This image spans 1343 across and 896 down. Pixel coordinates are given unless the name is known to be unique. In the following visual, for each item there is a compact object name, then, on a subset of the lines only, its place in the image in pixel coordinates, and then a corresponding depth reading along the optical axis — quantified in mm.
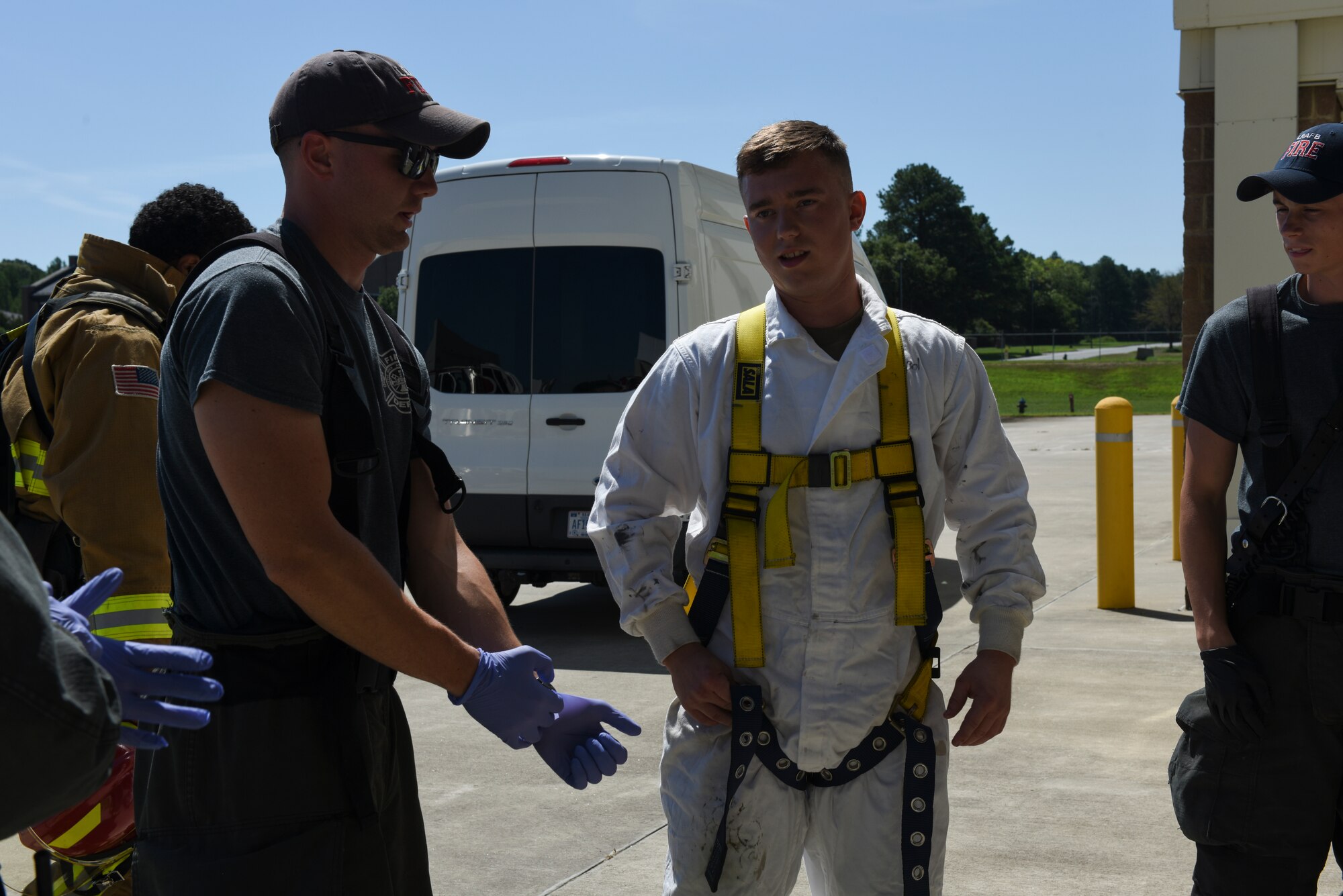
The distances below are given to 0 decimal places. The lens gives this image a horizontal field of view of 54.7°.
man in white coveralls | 2535
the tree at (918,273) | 112000
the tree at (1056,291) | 128250
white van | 7578
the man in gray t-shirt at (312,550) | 2012
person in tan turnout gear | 3336
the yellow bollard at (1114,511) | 8500
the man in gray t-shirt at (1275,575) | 2873
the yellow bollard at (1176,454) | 8523
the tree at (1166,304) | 108250
